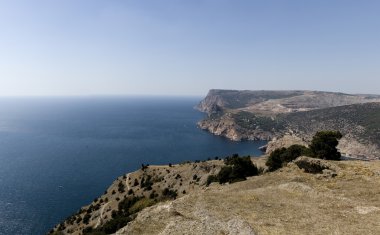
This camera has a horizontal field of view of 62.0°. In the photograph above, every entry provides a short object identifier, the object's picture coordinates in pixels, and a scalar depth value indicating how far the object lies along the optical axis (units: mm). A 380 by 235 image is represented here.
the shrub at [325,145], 72938
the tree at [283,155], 69000
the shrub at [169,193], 86719
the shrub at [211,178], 77788
